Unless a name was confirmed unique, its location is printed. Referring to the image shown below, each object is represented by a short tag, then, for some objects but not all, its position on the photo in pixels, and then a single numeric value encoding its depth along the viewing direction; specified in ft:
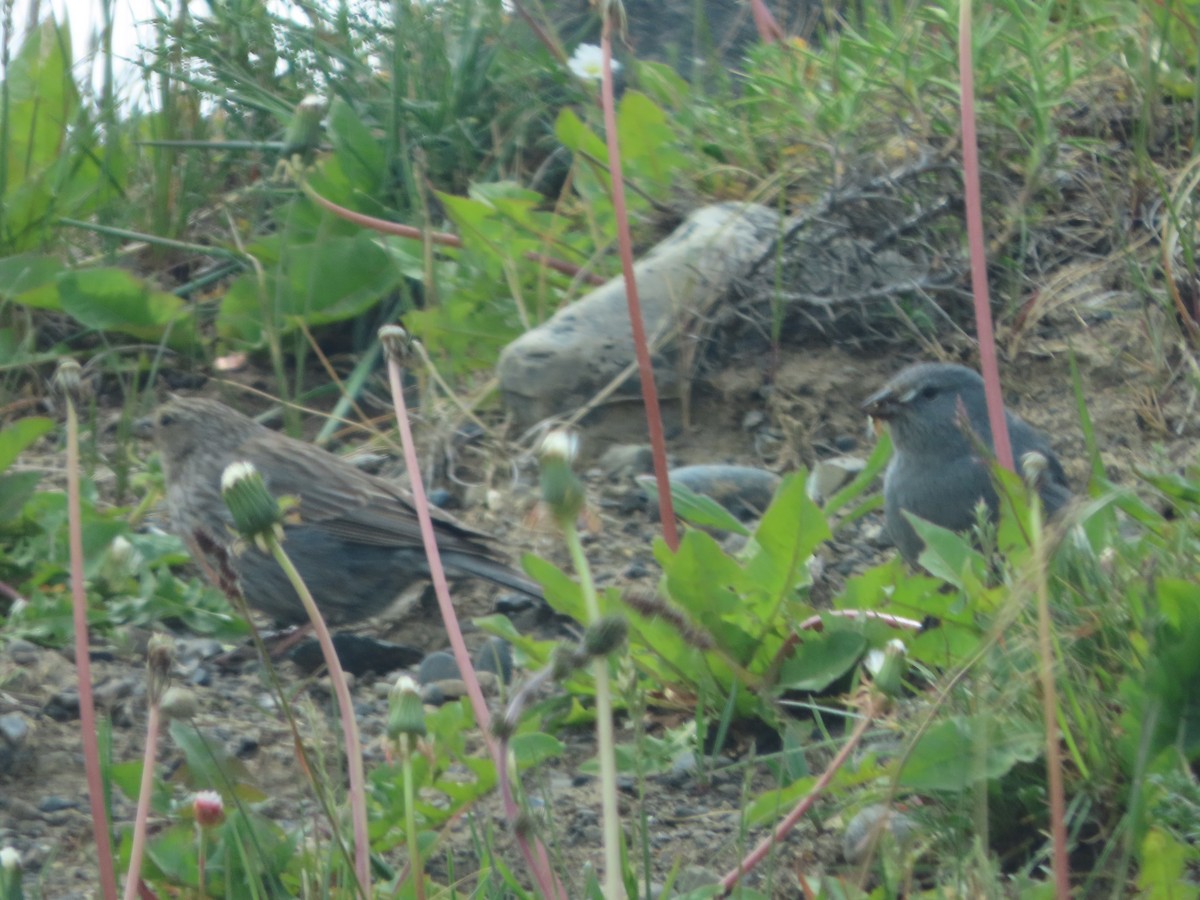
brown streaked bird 30.60
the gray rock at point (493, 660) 25.09
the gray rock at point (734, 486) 29.12
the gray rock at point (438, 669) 25.22
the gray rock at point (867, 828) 16.09
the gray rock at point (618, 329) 31.76
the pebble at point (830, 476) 29.40
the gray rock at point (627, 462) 31.07
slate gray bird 26.50
